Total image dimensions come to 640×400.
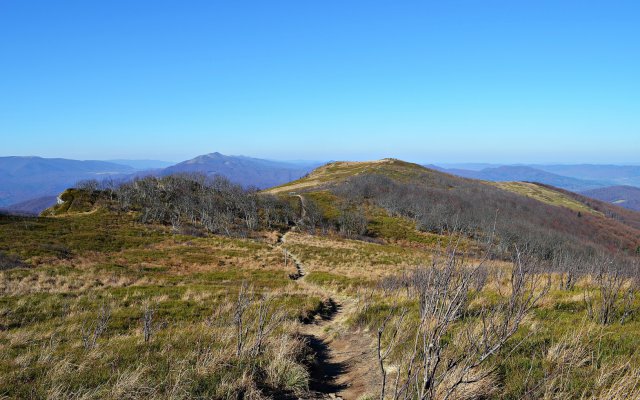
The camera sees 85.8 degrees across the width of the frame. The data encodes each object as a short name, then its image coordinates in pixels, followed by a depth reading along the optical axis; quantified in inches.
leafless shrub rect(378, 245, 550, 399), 142.5
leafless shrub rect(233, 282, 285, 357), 295.1
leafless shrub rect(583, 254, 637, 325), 329.1
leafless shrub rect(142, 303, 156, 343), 343.0
